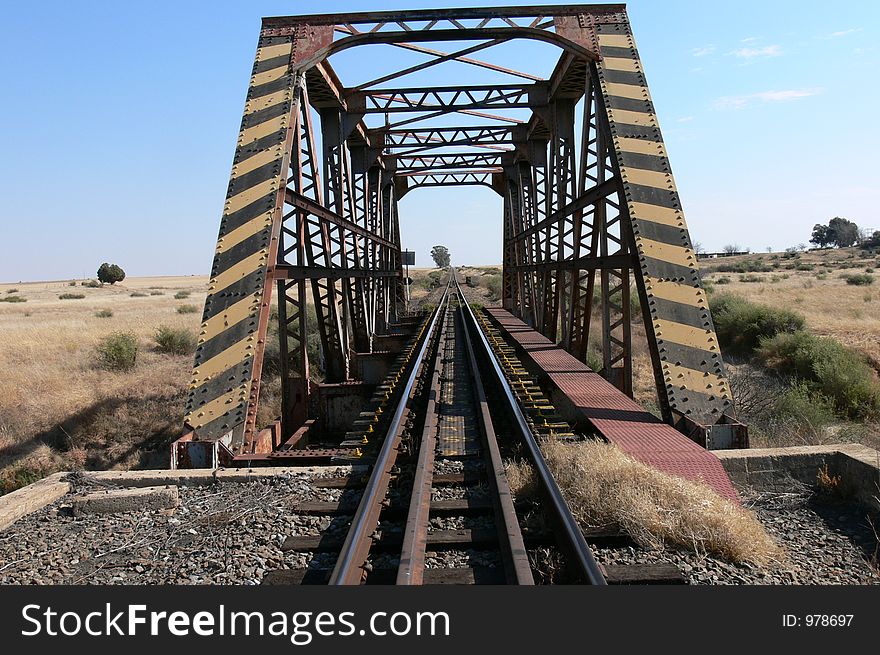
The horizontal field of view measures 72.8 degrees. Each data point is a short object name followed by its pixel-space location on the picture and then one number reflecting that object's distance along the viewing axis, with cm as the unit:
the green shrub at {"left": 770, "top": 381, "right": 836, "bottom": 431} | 901
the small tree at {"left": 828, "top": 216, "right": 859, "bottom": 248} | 10694
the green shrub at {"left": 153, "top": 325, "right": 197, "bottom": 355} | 1738
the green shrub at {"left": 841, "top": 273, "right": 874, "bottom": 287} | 3322
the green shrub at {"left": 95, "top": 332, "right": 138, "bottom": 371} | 1477
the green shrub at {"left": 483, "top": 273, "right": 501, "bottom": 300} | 4634
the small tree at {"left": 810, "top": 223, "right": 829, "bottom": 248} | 11019
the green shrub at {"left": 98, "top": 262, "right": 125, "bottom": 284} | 8300
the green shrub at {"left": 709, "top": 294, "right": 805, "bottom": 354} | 1662
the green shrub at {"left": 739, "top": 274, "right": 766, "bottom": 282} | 4422
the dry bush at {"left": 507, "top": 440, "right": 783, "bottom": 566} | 337
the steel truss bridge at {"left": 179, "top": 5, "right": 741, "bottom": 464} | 623
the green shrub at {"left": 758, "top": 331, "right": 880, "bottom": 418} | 1087
